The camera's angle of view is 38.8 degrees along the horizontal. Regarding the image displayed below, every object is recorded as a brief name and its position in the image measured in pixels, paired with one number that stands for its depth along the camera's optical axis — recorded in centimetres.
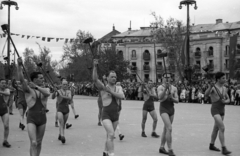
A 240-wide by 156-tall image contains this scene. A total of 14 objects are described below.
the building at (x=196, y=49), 6179
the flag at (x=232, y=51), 2581
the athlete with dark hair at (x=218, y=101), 827
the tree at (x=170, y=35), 4653
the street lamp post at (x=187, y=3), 2878
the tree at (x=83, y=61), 4741
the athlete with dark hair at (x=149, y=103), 1082
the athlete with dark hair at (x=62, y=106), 978
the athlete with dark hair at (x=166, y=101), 812
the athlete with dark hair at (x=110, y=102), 685
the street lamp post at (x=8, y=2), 1830
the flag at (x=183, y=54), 3209
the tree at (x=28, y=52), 7565
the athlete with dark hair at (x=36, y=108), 616
